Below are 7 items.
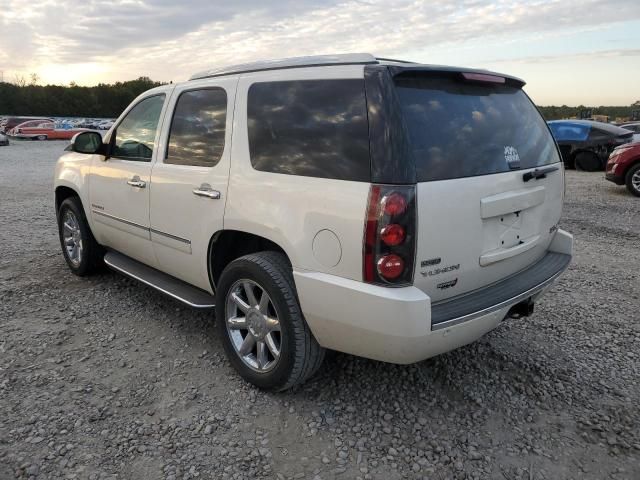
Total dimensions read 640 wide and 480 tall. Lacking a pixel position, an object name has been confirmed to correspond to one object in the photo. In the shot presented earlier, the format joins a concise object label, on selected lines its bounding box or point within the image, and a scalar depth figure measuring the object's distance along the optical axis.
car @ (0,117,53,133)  38.22
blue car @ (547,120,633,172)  14.49
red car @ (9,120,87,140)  35.97
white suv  2.53
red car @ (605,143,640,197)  10.49
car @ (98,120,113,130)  42.60
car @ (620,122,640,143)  18.76
